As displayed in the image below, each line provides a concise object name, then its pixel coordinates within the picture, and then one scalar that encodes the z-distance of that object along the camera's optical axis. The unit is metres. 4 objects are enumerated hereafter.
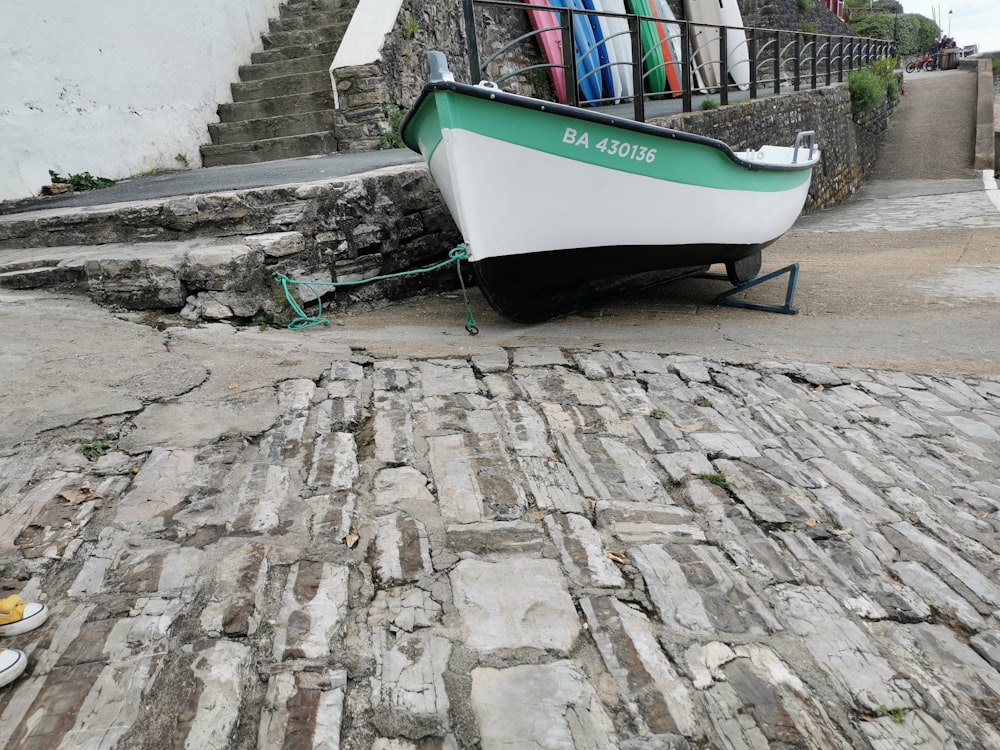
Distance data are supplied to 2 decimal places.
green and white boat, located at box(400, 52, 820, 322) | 4.02
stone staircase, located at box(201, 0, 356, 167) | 7.66
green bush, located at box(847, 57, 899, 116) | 15.48
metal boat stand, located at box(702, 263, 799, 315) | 5.12
